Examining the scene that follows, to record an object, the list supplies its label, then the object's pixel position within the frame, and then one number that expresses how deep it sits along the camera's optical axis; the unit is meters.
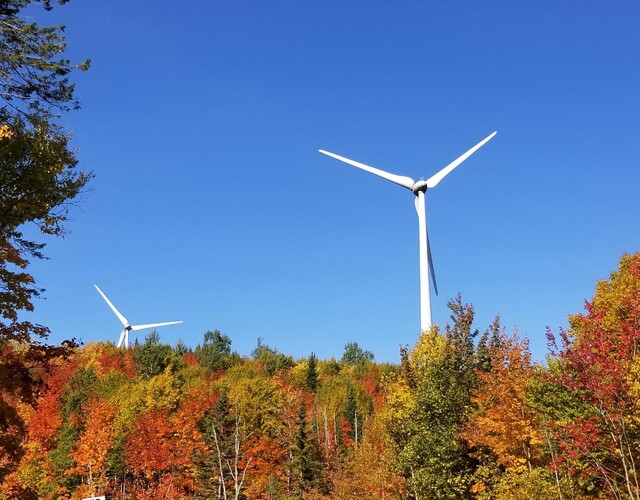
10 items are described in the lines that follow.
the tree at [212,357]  107.00
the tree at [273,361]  114.00
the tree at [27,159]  15.02
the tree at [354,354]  183.55
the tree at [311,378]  102.25
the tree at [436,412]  26.64
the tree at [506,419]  25.67
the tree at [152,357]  88.75
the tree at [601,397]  19.77
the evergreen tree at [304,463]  46.75
